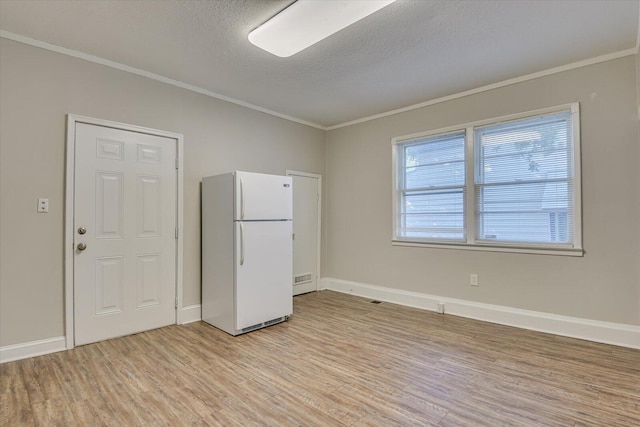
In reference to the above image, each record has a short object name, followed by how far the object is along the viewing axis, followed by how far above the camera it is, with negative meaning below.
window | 3.18 +0.35
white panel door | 2.90 -0.16
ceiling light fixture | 1.98 +1.29
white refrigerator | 3.21 -0.36
